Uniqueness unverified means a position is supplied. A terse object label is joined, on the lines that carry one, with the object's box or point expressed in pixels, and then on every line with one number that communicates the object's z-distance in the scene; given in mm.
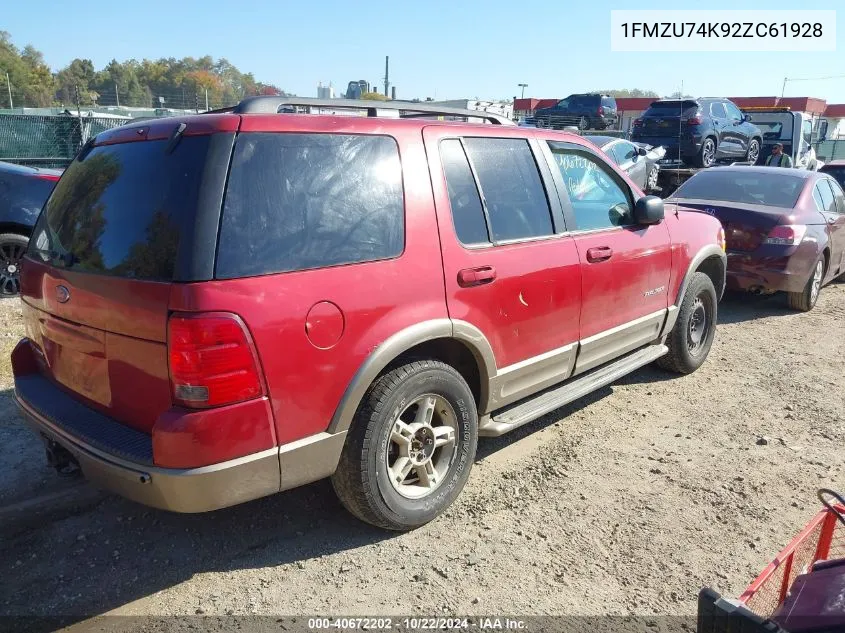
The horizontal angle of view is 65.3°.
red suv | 2465
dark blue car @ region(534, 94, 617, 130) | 24266
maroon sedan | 7109
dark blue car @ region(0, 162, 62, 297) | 7023
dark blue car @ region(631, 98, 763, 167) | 15961
